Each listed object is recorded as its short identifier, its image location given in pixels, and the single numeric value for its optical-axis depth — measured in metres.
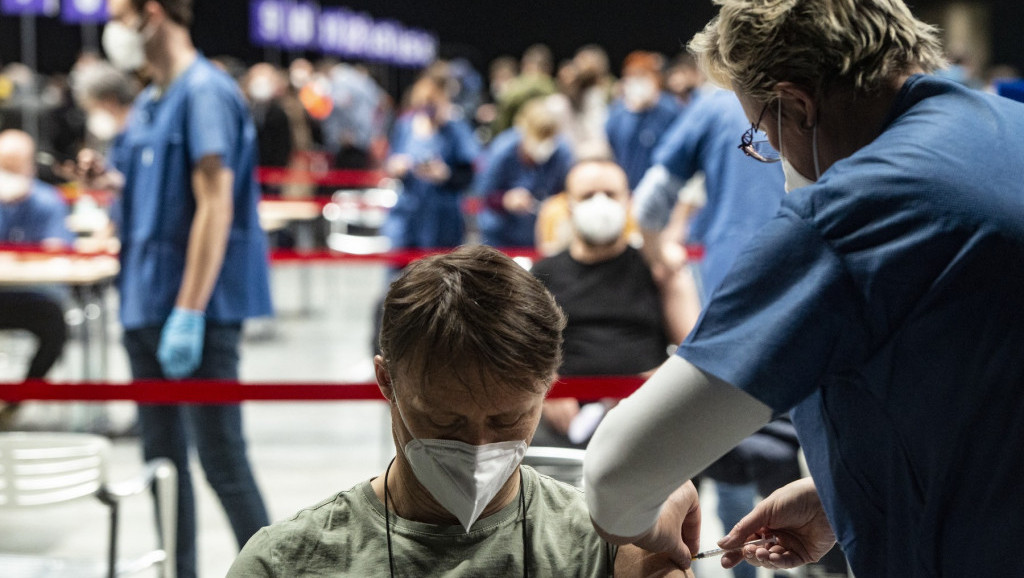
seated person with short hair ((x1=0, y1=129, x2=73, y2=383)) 5.15
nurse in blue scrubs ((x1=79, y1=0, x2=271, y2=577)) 3.04
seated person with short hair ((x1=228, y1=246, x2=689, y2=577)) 1.36
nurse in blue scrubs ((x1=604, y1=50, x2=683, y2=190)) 8.05
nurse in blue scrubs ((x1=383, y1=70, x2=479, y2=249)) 7.39
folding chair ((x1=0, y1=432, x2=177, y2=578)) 2.69
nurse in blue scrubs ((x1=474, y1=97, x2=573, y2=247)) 6.36
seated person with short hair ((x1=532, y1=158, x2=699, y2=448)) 3.60
